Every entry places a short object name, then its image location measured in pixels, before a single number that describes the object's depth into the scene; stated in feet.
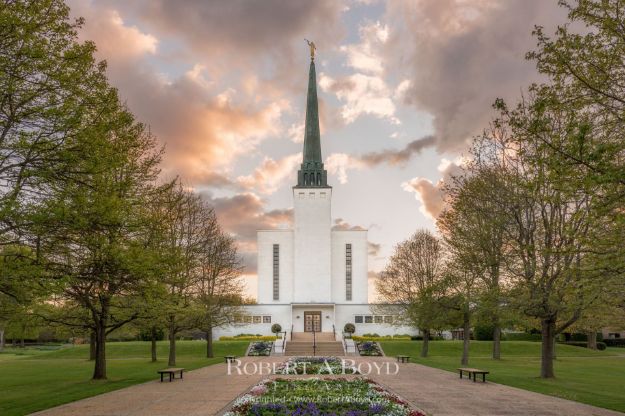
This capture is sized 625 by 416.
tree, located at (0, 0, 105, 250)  44.62
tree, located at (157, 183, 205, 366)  87.32
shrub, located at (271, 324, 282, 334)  207.62
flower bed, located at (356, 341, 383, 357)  146.20
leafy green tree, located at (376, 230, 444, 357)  136.60
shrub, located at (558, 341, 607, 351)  188.55
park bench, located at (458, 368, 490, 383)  71.29
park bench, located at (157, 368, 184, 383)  71.65
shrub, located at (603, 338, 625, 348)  223.30
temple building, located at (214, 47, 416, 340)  211.20
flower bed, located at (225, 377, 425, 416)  43.88
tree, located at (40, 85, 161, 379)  47.19
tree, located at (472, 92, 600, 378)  69.58
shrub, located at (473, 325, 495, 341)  184.03
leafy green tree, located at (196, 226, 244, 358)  122.31
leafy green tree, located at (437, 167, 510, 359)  77.87
